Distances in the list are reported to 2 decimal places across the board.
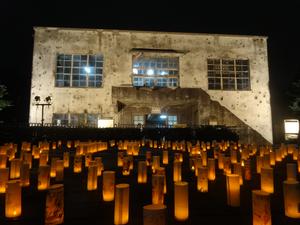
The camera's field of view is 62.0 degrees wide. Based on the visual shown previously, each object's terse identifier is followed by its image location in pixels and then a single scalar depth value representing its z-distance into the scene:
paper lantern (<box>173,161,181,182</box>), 5.19
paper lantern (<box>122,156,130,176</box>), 6.07
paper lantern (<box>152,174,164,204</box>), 3.72
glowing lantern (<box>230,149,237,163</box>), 7.13
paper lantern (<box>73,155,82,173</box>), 6.25
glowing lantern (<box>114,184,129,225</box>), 3.08
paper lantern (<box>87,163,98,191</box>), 4.67
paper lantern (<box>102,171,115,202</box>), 3.95
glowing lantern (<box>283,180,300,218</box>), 3.33
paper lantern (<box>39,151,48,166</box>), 6.26
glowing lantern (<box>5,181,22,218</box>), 3.28
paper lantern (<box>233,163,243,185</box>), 4.79
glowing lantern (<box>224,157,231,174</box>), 5.85
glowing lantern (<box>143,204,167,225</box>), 2.47
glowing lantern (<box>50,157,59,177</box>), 5.54
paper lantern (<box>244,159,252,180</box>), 5.47
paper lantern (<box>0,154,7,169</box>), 6.04
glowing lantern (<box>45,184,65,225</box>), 3.04
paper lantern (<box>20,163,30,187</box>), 4.84
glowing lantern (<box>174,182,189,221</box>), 3.18
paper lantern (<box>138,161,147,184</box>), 5.15
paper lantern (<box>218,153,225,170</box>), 6.50
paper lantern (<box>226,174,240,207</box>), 3.73
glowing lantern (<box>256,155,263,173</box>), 6.26
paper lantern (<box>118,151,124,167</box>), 7.09
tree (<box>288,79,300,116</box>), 19.63
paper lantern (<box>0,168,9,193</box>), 4.32
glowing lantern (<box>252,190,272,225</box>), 2.80
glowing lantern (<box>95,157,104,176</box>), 5.70
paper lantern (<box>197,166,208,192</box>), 4.47
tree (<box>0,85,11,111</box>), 16.78
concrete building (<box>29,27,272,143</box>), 18.45
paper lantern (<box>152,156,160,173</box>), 5.91
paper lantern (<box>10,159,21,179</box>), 5.37
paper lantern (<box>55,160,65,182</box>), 5.40
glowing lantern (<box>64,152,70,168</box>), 6.96
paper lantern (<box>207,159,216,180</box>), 5.43
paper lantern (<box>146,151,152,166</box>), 7.16
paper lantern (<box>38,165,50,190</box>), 4.56
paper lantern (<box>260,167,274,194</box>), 4.33
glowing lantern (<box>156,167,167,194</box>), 4.42
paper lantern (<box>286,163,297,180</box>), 5.04
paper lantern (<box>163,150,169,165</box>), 7.45
